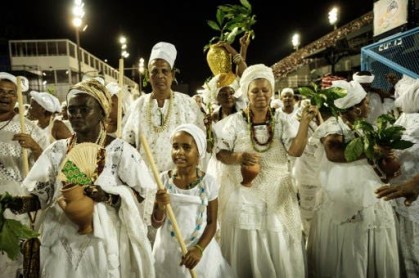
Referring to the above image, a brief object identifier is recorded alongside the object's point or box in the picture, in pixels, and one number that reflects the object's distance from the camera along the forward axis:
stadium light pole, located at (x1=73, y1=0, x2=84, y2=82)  13.36
